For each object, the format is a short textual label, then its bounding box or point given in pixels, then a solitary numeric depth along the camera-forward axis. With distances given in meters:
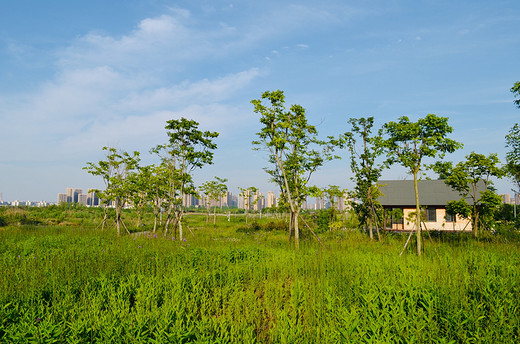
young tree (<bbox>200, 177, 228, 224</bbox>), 32.06
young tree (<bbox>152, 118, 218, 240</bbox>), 14.33
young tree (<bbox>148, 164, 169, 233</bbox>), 16.26
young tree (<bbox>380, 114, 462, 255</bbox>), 9.84
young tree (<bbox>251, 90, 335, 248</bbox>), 12.04
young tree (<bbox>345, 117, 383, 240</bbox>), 14.94
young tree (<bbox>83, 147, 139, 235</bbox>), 17.59
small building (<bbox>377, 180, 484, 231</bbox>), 26.91
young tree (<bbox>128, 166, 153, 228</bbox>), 20.12
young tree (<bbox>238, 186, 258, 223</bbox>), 28.69
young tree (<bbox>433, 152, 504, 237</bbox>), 14.66
